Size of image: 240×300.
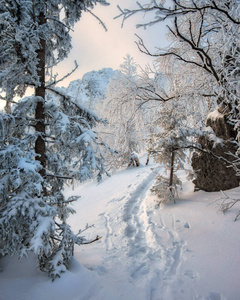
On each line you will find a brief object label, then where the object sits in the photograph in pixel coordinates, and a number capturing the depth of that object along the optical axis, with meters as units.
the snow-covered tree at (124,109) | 5.71
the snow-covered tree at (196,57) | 3.63
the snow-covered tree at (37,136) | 2.56
